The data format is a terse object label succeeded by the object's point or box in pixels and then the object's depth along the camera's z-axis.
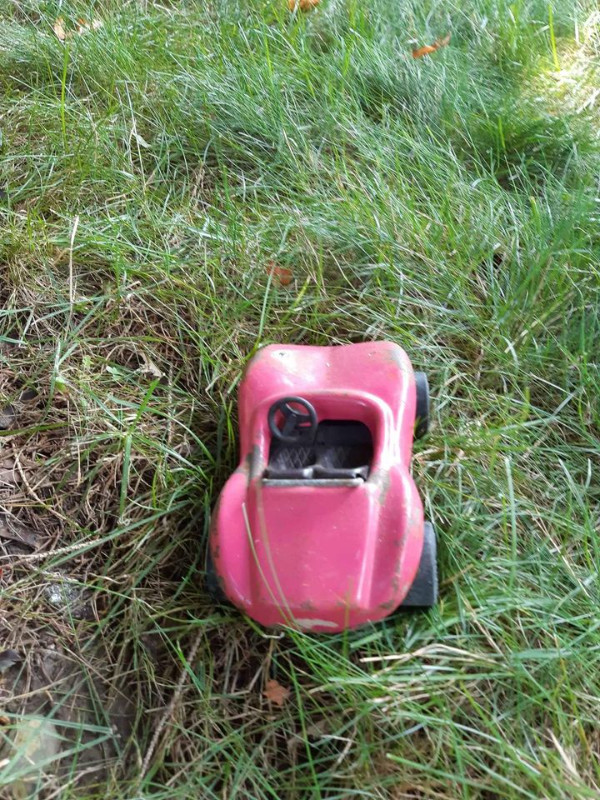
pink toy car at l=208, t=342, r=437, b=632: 0.35
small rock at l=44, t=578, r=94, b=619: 0.40
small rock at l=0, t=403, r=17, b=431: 0.46
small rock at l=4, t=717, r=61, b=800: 0.35
